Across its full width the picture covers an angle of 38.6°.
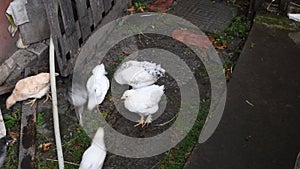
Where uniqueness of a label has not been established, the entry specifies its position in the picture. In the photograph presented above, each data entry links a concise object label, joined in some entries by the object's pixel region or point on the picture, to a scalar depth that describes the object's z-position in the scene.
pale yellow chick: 3.56
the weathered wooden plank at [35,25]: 3.70
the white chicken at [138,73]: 3.68
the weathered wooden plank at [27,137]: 3.24
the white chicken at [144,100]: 3.45
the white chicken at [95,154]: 3.09
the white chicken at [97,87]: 3.60
